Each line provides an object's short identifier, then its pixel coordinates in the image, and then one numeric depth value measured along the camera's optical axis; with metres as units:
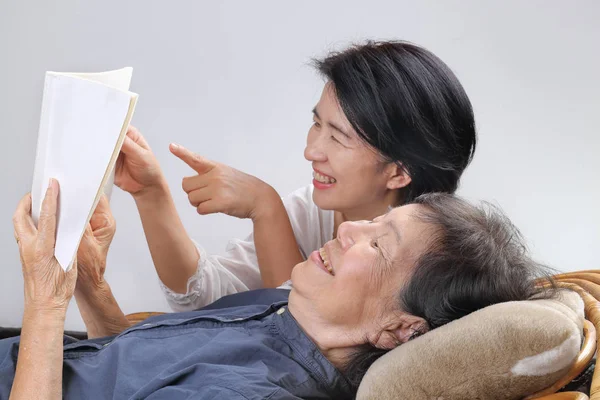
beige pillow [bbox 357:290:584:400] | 1.56
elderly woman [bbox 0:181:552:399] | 1.64
